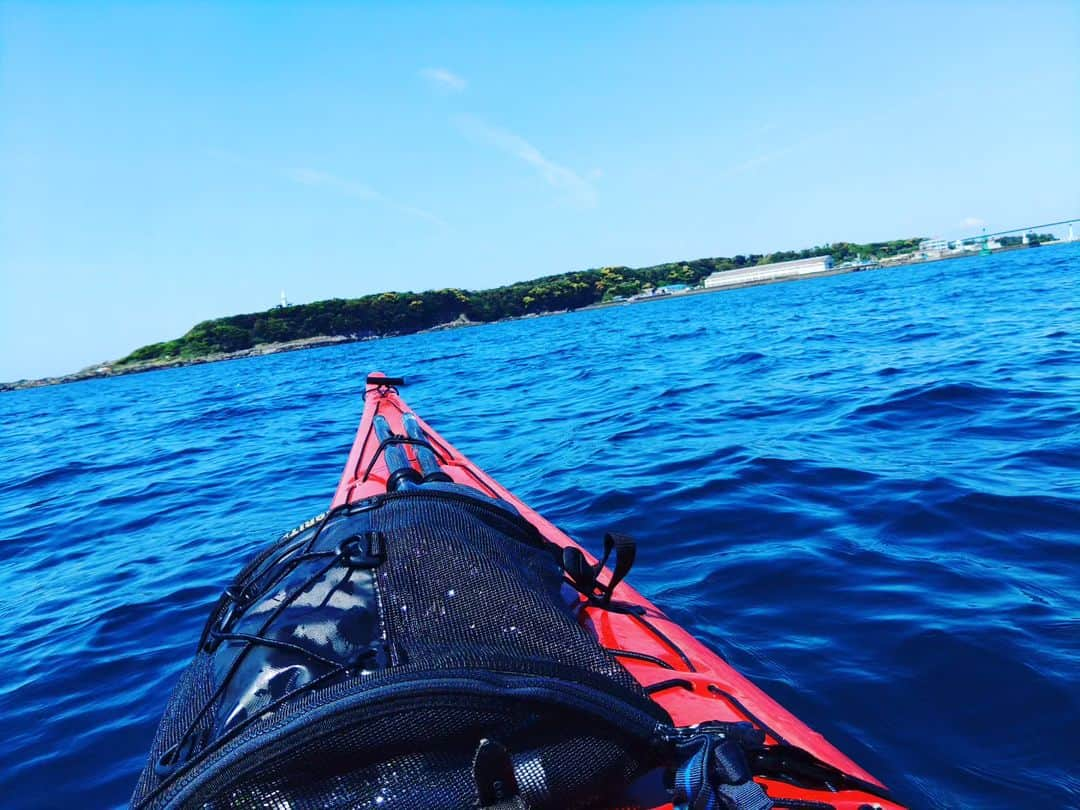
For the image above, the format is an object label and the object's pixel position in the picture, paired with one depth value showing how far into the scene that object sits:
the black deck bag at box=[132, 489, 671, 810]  1.03
